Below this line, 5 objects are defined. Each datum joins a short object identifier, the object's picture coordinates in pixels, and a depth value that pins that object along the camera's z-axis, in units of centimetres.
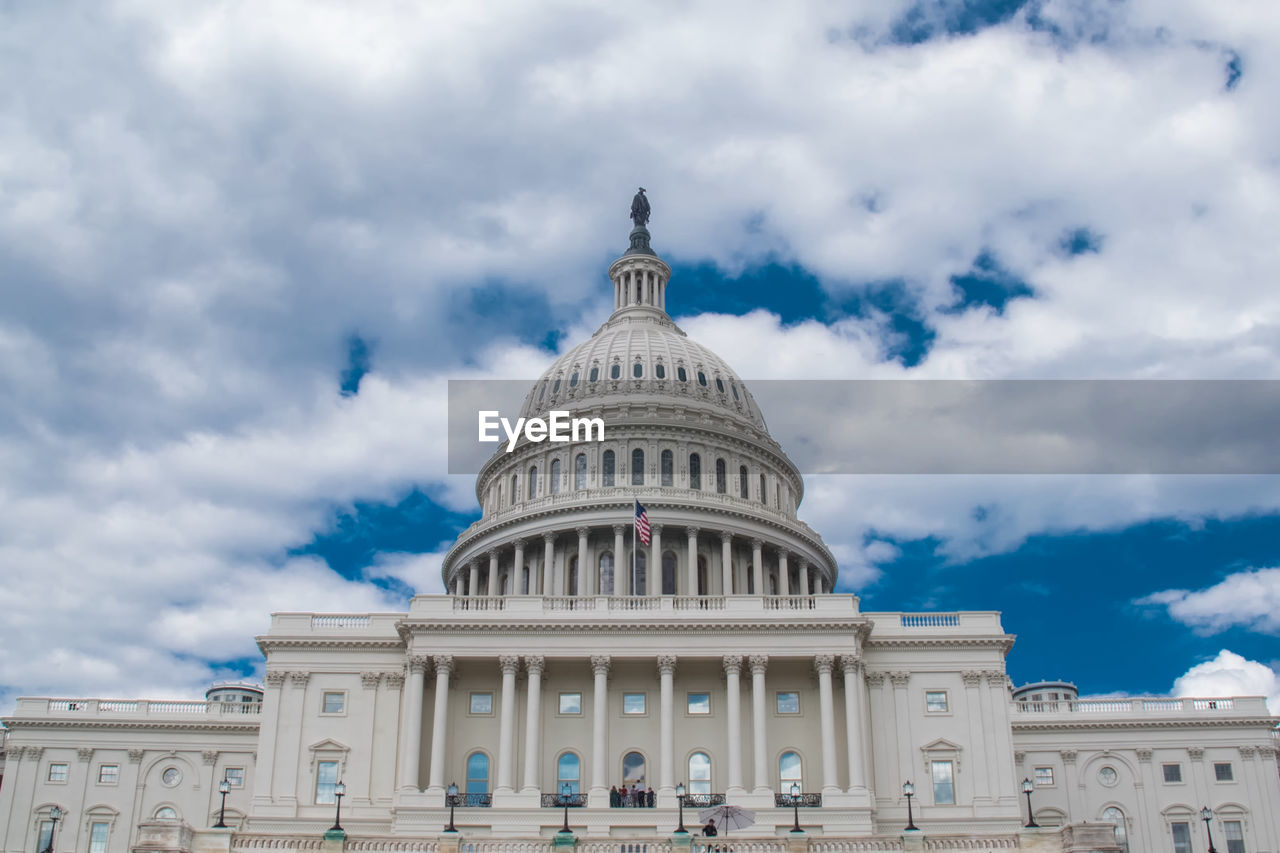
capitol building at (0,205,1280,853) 6041
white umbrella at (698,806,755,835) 4762
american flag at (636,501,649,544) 7781
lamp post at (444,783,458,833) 5080
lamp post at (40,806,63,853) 7681
